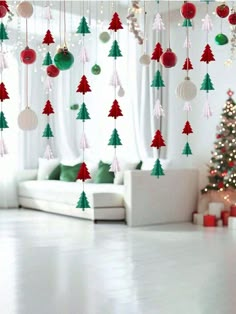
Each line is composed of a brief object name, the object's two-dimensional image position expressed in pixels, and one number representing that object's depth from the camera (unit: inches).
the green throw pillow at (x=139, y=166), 339.9
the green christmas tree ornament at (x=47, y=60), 177.8
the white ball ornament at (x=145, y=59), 225.8
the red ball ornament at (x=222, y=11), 187.2
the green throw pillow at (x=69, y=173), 376.4
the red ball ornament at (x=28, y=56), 171.6
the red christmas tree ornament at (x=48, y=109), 166.6
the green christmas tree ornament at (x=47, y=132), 174.1
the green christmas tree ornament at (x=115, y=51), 177.0
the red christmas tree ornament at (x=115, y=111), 173.8
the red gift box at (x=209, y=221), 298.8
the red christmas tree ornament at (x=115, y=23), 171.9
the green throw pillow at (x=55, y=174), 392.8
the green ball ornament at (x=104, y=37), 244.8
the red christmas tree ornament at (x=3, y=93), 162.2
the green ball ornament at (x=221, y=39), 202.8
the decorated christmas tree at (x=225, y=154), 299.7
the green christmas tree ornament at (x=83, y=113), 171.8
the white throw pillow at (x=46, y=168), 396.1
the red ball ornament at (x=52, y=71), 180.5
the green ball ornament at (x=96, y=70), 243.4
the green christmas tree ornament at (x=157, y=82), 177.8
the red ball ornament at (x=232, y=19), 188.4
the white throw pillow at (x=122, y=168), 339.9
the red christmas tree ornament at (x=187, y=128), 180.8
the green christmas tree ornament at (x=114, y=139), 176.1
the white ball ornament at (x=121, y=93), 251.1
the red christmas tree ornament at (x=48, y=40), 169.2
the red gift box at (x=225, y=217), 302.5
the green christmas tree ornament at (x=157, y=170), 183.0
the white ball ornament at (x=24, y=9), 170.7
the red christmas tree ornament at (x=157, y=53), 181.0
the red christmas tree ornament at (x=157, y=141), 172.9
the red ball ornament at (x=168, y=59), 175.3
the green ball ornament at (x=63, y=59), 164.7
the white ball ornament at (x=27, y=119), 161.8
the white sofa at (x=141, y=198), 298.4
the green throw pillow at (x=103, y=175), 350.9
